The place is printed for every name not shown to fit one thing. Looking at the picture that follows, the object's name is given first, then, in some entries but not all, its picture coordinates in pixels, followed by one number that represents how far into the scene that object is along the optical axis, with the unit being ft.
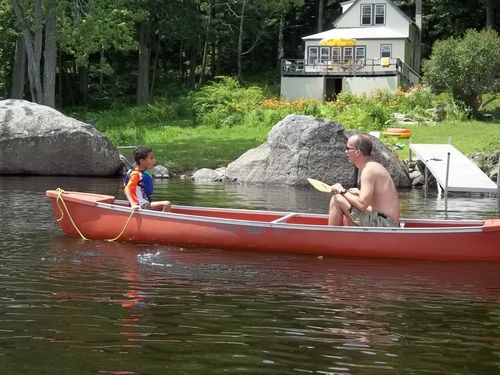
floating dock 61.03
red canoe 33.91
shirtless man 32.09
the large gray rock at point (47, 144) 75.77
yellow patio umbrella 148.77
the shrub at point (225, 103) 112.37
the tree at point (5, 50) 131.34
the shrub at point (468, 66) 110.73
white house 139.95
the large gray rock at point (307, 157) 75.20
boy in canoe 37.17
